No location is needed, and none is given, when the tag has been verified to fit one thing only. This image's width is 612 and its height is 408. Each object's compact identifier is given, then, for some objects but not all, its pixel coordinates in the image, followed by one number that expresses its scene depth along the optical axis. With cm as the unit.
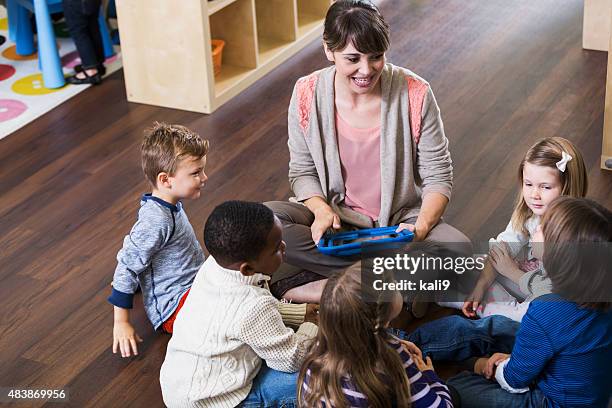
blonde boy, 224
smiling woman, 234
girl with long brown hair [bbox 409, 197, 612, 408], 172
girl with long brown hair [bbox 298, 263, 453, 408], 167
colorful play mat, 355
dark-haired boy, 193
